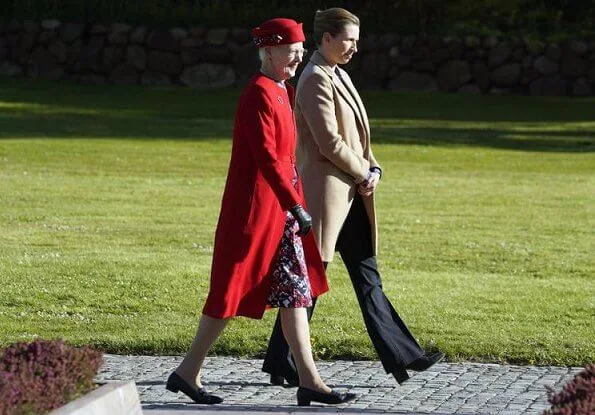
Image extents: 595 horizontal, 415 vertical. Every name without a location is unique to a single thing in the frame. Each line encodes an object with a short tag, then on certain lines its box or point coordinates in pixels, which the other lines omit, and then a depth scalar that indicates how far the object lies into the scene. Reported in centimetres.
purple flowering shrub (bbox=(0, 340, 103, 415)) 984
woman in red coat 1360
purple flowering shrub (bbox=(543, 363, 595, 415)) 943
